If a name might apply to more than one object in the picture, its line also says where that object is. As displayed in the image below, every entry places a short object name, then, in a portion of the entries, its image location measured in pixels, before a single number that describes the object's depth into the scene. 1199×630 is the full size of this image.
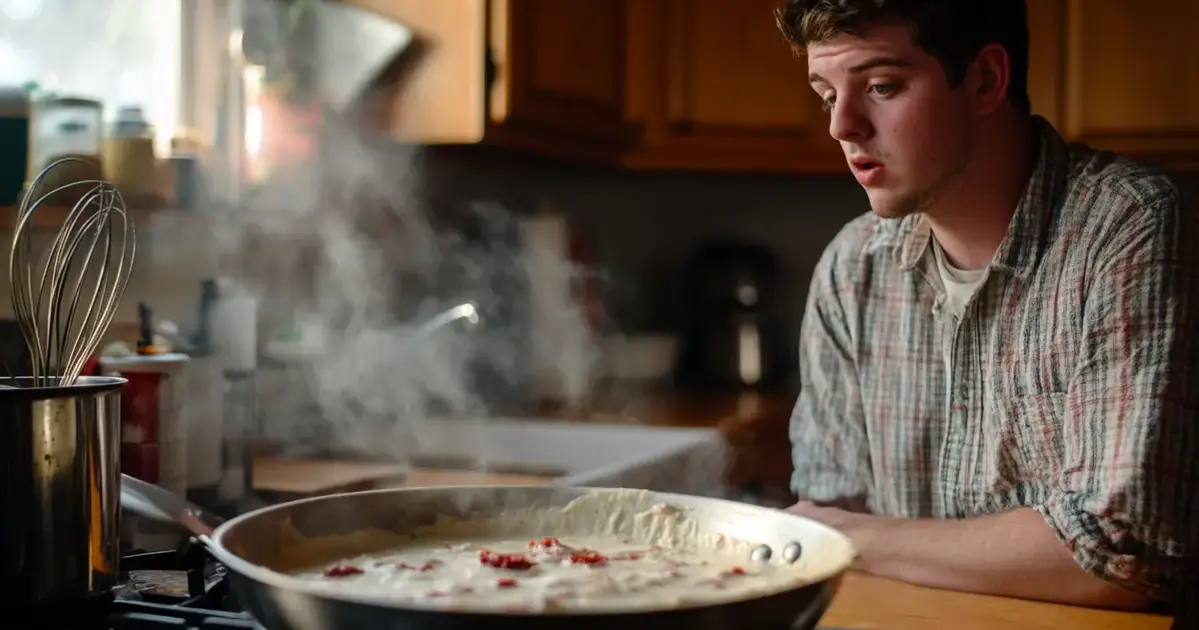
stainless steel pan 0.61
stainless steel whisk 0.88
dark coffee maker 3.13
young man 1.18
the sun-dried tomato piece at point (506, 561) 0.88
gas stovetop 0.83
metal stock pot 0.80
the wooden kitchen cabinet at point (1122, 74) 2.75
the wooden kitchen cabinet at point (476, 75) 2.17
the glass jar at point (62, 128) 1.52
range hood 2.08
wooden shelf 1.43
